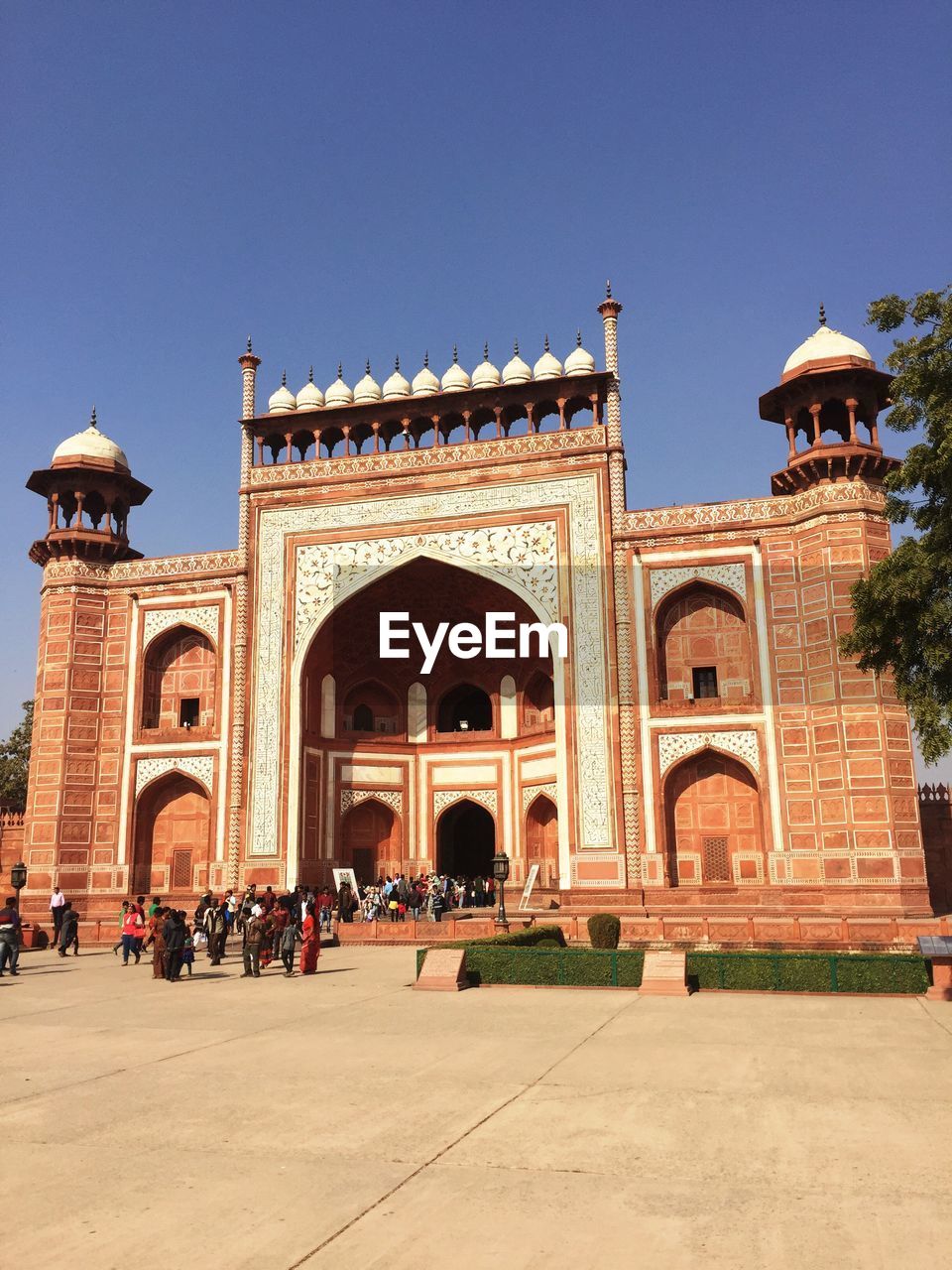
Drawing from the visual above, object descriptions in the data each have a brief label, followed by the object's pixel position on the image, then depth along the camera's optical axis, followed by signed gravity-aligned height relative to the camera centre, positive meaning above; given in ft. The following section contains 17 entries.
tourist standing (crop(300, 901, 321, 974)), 49.21 -3.93
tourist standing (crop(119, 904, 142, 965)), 55.67 -3.64
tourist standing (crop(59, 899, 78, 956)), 60.75 -3.70
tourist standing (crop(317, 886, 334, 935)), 73.33 -3.19
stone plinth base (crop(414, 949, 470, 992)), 41.86 -4.41
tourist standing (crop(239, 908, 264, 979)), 48.21 -3.78
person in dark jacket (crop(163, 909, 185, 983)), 47.42 -3.82
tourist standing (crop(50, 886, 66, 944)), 68.37 -2.64
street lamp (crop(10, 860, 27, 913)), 65.03 -0.54
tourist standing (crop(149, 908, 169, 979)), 47.75 -3.77
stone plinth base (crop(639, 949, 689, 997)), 39.86 -4.49
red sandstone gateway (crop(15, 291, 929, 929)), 70.95 +14.39
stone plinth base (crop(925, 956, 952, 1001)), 38.70 -4.65
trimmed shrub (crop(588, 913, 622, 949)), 57.36 -3.95
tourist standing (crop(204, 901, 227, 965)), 55.57 -3.81
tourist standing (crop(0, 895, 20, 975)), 49.62 -3.19
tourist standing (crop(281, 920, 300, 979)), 48.66 -3.86
